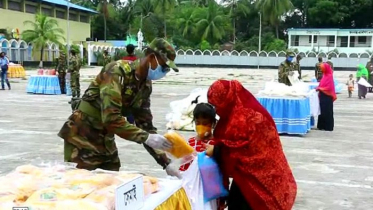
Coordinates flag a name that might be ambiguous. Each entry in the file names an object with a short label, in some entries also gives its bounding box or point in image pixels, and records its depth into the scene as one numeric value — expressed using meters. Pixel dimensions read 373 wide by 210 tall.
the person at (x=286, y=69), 12.24
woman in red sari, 2.79
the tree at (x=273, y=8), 58.47
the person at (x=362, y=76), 18.75
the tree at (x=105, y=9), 62.16
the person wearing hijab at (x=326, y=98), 10.25
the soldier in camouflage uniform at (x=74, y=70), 15.06
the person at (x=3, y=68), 19.47
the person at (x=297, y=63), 14.84
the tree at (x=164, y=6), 60.75
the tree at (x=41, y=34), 41.09
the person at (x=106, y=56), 14.77
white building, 57.78
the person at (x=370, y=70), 20.61
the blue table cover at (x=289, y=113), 10.05
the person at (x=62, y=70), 17.08
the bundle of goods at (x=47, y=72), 18.48
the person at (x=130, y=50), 9.58
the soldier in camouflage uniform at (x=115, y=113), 3.04
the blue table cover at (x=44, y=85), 18.20
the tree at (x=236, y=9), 64.12
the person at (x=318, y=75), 17.62
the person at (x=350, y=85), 19.44
